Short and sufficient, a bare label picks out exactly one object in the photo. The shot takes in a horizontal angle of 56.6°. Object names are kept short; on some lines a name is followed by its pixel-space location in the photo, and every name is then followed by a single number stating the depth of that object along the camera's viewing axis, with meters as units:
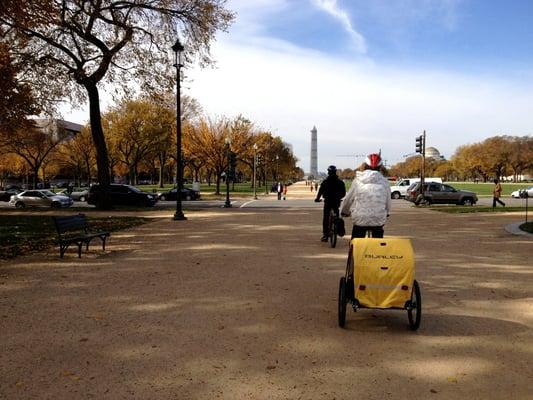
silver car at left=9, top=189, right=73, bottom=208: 33.03
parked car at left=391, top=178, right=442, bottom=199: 45.78
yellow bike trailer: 4.93
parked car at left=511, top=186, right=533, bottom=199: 47.16
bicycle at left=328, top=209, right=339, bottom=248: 11.45
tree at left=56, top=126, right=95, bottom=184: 62.50
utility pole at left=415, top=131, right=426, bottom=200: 31.29
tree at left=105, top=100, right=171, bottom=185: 51.59
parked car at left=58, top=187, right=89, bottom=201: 41.50
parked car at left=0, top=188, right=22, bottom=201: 43.84
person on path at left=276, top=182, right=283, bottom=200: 42.59
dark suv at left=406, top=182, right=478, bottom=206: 33.72
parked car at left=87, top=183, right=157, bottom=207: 31.48
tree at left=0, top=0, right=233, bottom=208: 23.62
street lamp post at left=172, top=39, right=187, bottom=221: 19.72
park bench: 9.71
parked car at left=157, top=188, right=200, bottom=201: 41.59
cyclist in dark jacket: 11.30
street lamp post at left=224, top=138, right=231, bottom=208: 30.44
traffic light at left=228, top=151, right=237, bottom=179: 29.41
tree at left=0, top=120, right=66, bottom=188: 53.16
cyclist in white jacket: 6.05
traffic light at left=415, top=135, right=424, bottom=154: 31.27
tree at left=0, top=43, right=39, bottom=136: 21.81
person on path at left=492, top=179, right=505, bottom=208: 29.37
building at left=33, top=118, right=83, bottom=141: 58.38
